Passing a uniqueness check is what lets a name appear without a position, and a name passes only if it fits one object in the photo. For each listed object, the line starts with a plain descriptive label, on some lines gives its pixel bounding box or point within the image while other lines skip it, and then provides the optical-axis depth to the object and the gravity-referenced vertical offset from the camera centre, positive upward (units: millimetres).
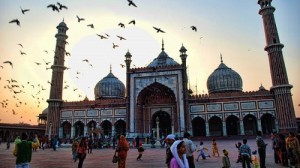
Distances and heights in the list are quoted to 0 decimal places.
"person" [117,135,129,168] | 6715 -524
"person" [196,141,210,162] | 11406 -1012
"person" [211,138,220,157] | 13102 -1042
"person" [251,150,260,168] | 6934 -907
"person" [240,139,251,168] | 7395 -727
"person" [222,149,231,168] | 6957 -921
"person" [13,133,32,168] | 5449 -441
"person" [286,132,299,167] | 7619 -618
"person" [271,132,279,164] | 9050 -676
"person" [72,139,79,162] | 11645 -715
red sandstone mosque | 29859 +3055
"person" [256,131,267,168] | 7997 -699
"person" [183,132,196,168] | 6219 -534
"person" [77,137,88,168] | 8016 -590
